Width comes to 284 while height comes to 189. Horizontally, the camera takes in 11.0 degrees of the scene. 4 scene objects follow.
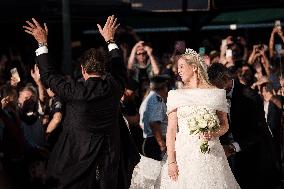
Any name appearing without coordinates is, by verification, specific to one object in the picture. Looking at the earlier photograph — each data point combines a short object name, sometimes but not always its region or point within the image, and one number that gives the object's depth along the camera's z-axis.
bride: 14.29
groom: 14.75
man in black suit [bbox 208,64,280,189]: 16.32
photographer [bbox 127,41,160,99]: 24.25
